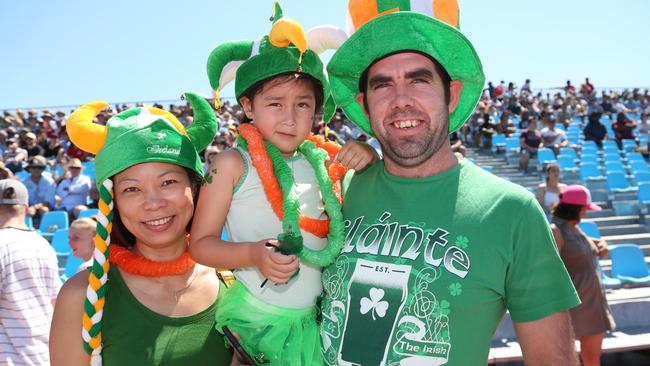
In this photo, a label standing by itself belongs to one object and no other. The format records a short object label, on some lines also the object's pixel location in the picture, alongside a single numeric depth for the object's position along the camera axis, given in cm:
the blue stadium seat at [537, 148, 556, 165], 1248
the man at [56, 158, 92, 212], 899
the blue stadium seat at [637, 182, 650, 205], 1031
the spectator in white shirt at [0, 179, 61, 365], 344
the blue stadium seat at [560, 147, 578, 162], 1290
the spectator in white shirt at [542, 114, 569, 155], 1378
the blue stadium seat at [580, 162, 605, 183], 1149
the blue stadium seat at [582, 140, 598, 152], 1389
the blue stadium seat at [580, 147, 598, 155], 1364
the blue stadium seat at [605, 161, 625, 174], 1223
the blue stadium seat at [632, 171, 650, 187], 1138
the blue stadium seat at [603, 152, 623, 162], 1313
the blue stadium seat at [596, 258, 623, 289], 754
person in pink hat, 496
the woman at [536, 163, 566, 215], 808
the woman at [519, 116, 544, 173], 1298
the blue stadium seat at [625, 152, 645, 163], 1300
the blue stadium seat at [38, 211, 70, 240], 841
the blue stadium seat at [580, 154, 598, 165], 1286
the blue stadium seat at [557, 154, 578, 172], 1195
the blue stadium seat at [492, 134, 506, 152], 1471
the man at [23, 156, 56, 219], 916
